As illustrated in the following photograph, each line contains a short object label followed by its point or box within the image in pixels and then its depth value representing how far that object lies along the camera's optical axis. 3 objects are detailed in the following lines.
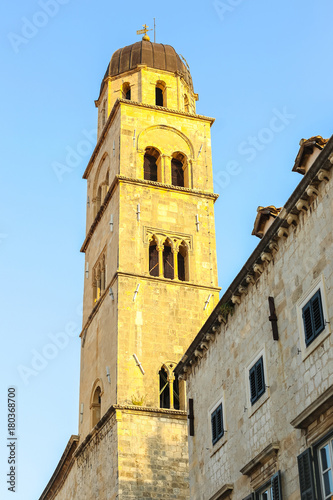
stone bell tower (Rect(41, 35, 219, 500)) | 30.41
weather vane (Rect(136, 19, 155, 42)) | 48.03
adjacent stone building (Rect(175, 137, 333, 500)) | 15.95
